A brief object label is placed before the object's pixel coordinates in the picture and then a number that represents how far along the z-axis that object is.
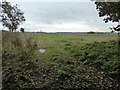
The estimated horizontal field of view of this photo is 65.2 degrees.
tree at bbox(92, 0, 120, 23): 3.09
